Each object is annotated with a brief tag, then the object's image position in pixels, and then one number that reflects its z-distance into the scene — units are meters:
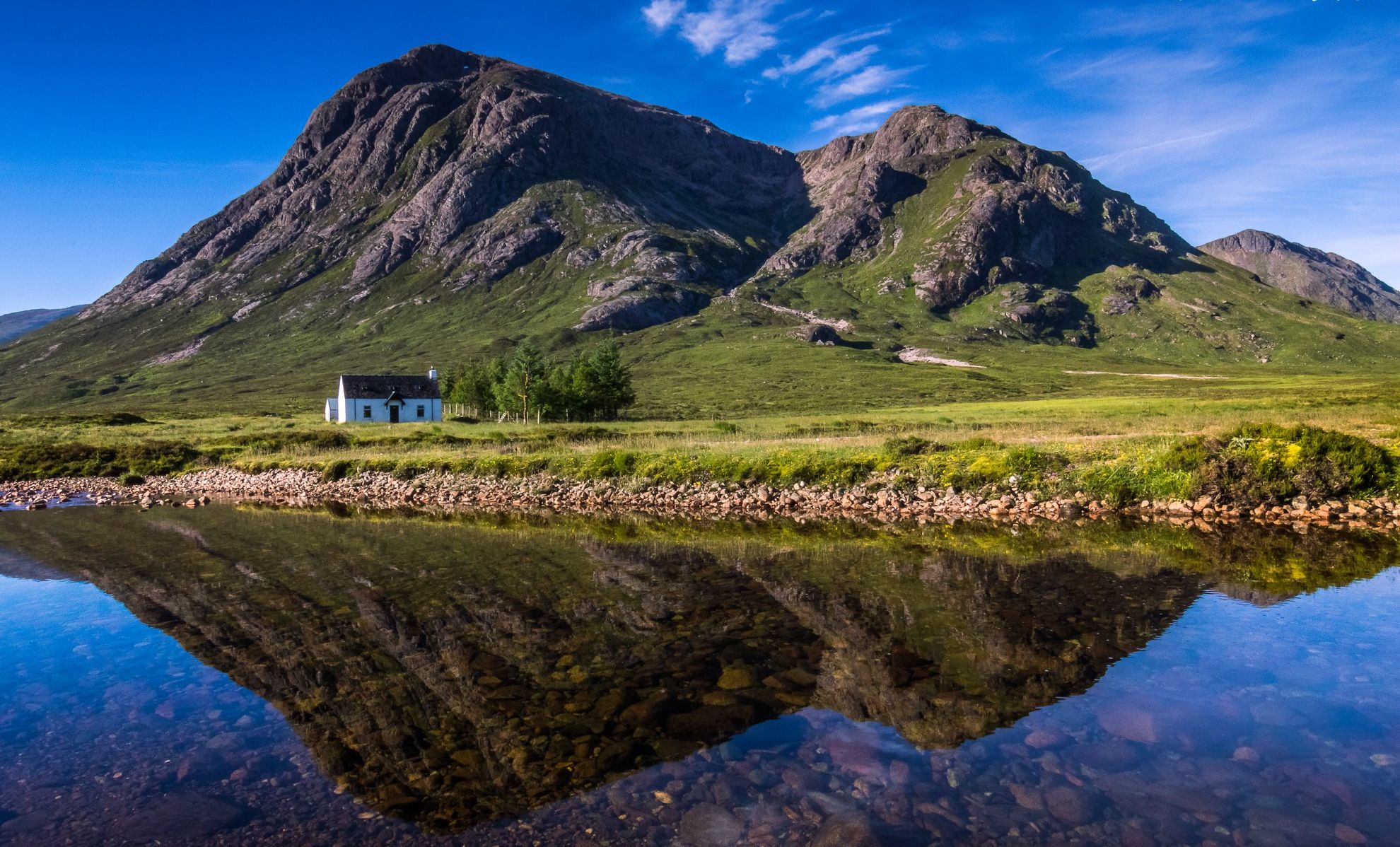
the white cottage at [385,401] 107.31
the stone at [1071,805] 8.47
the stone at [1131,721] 10.38
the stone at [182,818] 8.70
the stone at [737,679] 12.61
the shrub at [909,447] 37.19
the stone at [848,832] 8.14
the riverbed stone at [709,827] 8.31
